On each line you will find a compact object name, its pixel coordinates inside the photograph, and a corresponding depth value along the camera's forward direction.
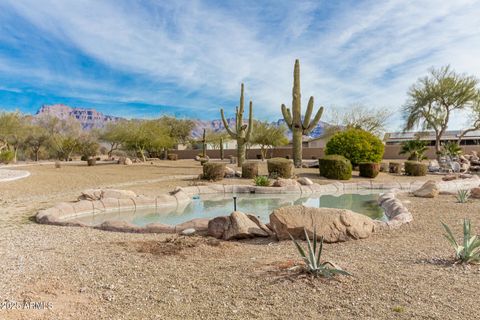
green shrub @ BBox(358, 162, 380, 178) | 17.16
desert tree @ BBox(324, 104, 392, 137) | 38.06
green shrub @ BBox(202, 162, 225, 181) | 15.89
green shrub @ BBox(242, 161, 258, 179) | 16.84
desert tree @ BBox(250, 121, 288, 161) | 38.69
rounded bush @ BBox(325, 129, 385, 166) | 18.77
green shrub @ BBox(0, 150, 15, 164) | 31.70
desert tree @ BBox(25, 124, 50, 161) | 42.25
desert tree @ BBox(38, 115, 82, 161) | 42.19
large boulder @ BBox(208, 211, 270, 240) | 6.03
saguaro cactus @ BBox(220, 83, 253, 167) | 22.58
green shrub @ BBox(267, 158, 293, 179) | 16.55
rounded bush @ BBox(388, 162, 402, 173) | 19.75
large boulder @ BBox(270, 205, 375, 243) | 5.66
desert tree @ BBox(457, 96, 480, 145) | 29.17
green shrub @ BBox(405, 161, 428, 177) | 18.16
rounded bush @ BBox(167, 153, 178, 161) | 39.31
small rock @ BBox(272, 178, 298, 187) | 13.65
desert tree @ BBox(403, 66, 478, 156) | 28.72
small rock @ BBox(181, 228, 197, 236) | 6.40
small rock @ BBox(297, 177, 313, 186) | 14.41
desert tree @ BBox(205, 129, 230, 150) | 47.84
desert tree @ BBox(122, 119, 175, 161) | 34.78
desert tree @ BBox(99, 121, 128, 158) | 37.28
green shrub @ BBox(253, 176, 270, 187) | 14.13
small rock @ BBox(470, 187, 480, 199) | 10.51
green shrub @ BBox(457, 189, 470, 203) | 9.67
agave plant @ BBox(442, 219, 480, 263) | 4.34
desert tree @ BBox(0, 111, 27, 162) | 32.91
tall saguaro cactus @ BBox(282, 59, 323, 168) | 21.48
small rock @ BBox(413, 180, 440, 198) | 11.16
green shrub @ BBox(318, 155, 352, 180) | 16.28
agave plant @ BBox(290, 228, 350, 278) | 3.87
